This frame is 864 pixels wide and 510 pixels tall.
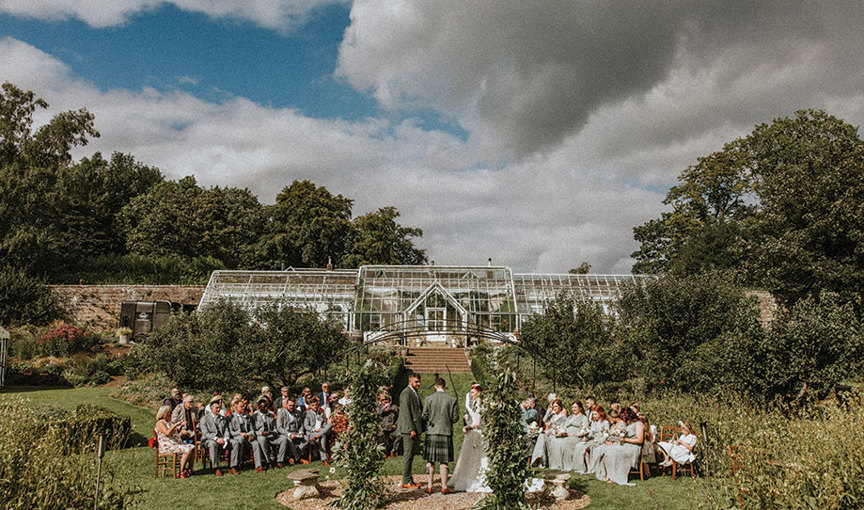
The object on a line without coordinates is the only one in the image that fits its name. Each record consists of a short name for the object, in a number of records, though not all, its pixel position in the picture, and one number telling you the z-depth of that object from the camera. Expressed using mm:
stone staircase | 23234
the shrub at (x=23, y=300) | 28000
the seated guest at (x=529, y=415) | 11523
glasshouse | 29141
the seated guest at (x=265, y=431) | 10531
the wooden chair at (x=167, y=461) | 9655
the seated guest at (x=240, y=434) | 10164
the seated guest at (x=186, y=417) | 10581
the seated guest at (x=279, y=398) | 11680
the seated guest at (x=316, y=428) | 11430
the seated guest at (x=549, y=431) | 11156
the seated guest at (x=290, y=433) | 11008
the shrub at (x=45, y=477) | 4809
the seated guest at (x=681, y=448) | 9500
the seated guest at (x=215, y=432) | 10141
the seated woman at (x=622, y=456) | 9469
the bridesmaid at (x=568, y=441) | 10781
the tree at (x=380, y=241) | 40503
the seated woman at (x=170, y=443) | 9695
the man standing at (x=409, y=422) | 8883
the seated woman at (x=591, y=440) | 10352
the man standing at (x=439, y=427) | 8781
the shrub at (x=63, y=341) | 23375
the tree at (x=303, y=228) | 41188
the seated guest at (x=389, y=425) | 11836
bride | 9109
